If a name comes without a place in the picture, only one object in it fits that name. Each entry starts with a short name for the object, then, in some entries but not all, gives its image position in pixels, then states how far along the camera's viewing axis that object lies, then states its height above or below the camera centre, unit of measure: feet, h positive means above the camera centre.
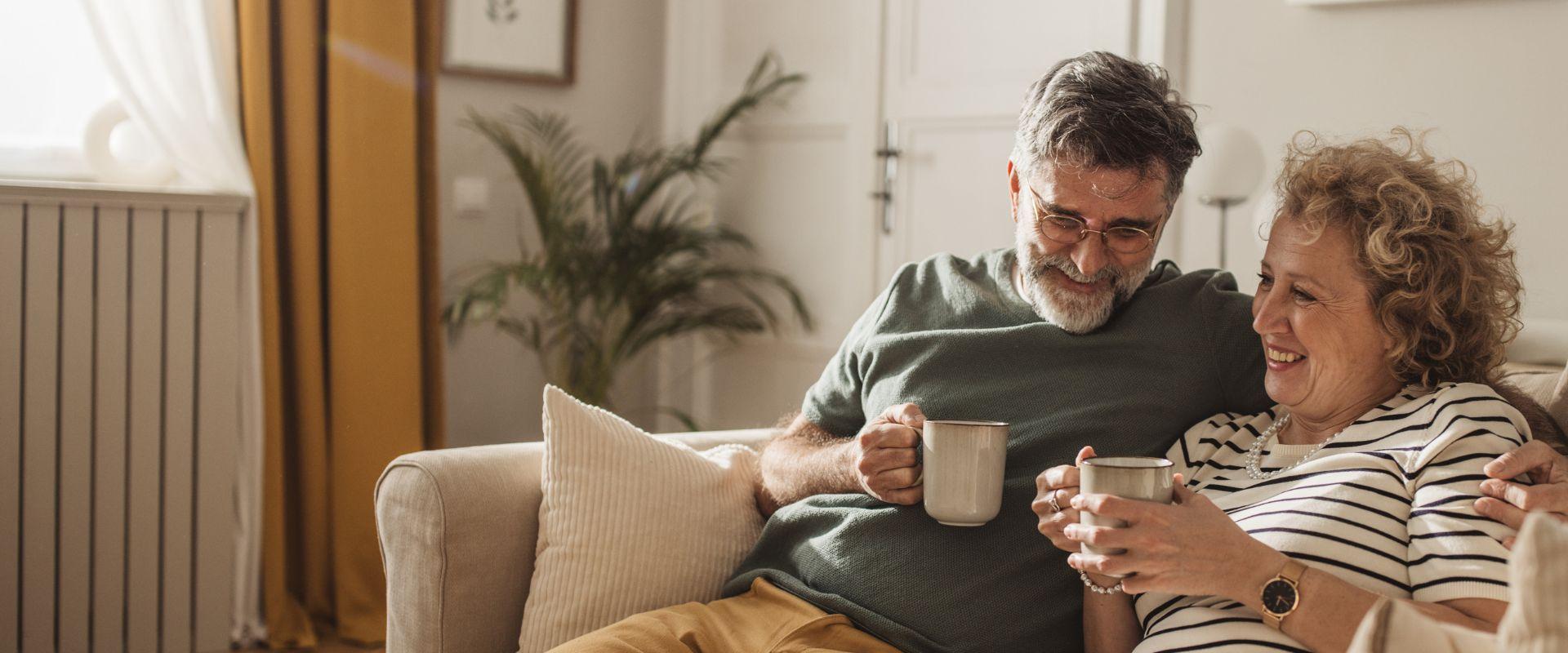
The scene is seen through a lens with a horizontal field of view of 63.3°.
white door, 10.25 +1.25
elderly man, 4.93 -0.61
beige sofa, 5.23 -1.30
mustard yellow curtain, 9.43 -0.30
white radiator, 8.25 -1.25
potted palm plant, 11.15 -0.23
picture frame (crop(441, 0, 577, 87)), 11.25 +1.82
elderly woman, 3.81 -0.66
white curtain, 9.01 +1.07
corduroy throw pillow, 5.30 -1.22
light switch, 11.36 +0.38
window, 9.19 +1.05
